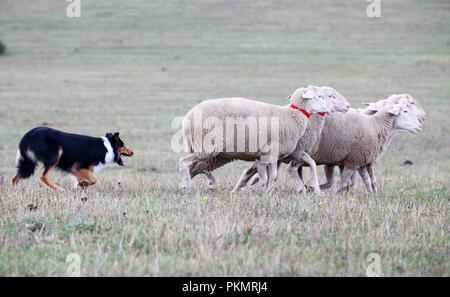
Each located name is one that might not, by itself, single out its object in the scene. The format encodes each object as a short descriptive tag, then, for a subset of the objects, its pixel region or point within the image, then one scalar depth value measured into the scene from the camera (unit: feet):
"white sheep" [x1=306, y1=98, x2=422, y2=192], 62.23
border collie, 53.78
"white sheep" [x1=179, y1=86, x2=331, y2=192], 56.65
